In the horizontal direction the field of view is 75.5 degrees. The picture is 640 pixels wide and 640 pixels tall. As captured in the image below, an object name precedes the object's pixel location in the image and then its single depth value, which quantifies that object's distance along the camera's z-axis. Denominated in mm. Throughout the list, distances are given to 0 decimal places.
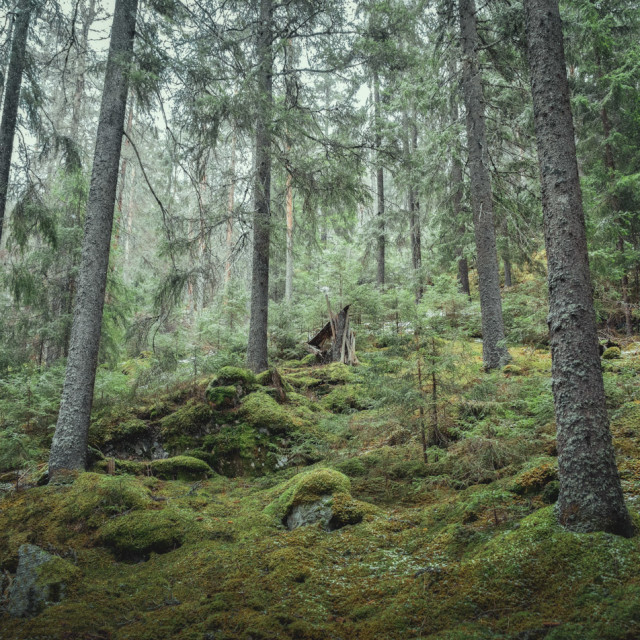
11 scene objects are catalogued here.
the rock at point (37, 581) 3355
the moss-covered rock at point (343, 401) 9750
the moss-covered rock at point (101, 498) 5301
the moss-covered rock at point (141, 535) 4613
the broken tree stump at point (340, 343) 13312
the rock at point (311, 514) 4789
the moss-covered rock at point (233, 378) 9383
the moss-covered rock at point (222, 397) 8953
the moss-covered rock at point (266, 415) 8484
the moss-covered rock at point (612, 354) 8914
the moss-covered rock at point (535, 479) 4426
